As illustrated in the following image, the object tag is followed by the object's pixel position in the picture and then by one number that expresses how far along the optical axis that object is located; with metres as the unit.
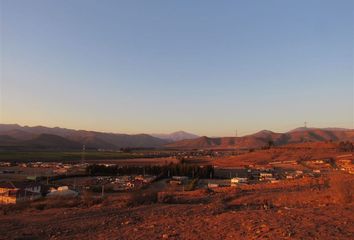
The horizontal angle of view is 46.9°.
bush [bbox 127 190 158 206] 16.88
